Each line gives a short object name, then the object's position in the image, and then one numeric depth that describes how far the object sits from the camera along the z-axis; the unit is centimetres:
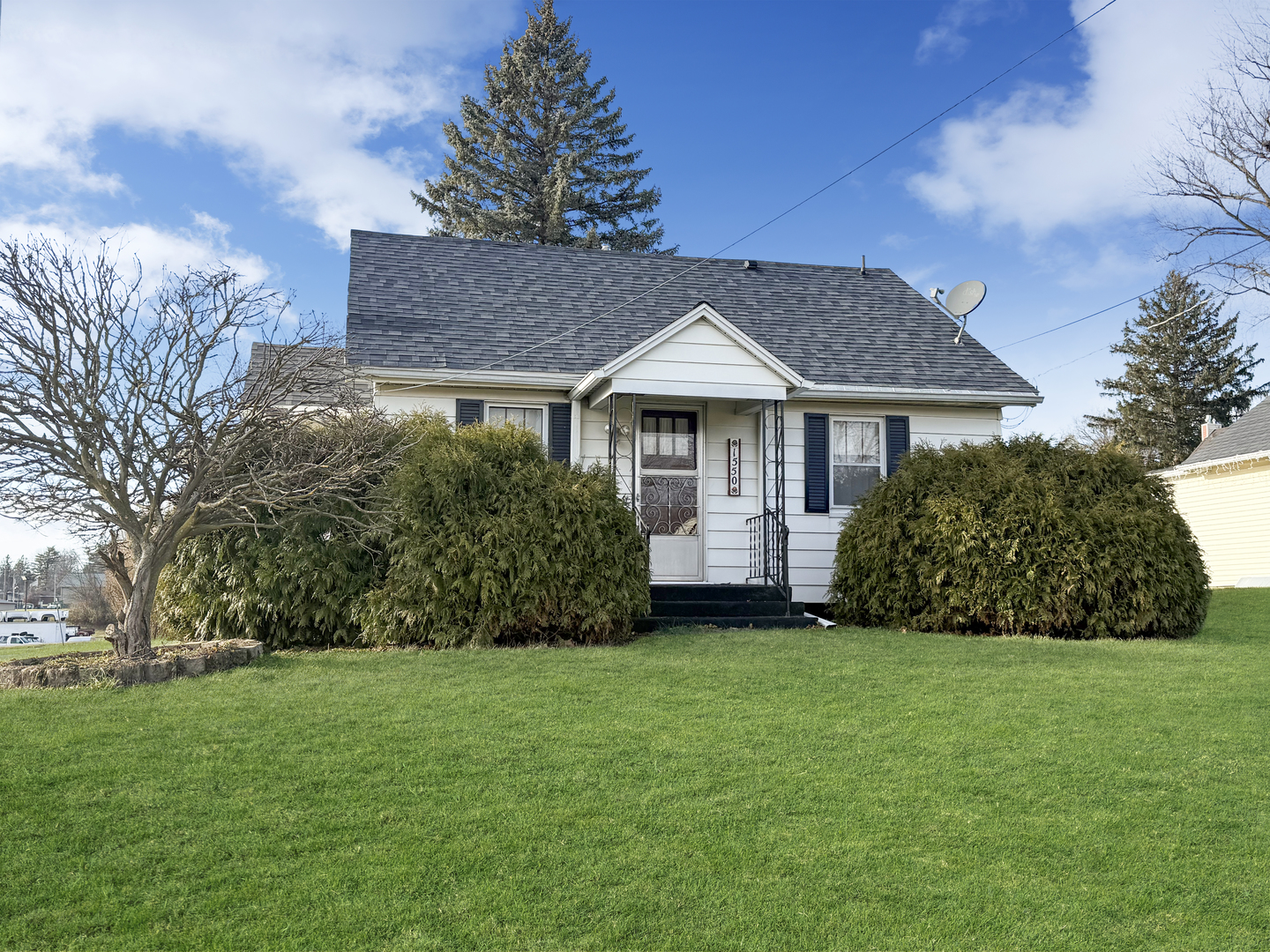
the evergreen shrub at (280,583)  896
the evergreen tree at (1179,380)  3366
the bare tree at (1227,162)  2009
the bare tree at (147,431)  714
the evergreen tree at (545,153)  2769
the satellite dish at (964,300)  1383
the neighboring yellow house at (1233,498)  1991
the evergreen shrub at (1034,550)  962
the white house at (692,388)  1114
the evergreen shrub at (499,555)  869
